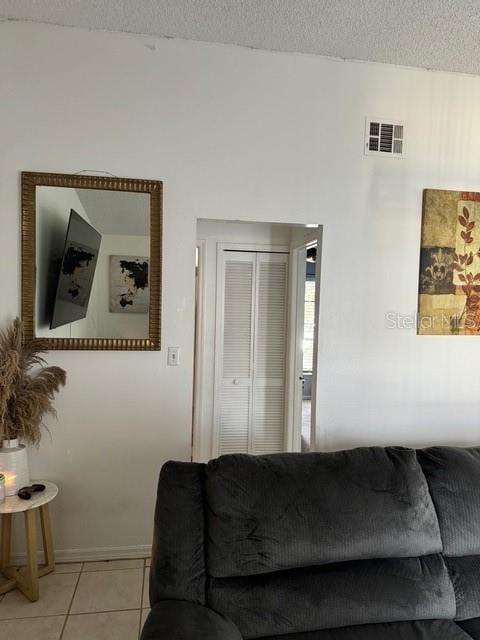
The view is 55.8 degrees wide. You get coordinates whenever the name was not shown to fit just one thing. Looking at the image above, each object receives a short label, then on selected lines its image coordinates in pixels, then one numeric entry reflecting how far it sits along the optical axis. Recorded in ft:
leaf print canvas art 9.12
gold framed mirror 7.92
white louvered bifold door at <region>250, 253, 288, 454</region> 11.63
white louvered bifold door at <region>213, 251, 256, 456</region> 11.44
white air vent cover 8.82
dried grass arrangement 7.24
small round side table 7.14
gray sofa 4.75
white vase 7.38
